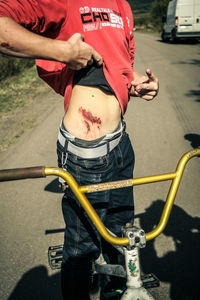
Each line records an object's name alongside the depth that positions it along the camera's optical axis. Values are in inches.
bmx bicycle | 42.9
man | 42.6
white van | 550.0
